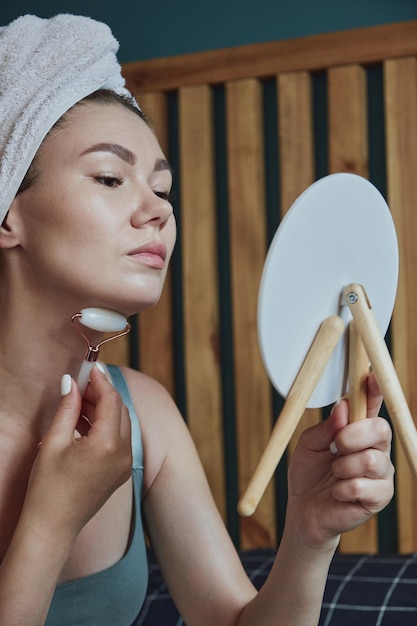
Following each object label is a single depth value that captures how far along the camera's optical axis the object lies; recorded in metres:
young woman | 0.89
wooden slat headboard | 1.96
